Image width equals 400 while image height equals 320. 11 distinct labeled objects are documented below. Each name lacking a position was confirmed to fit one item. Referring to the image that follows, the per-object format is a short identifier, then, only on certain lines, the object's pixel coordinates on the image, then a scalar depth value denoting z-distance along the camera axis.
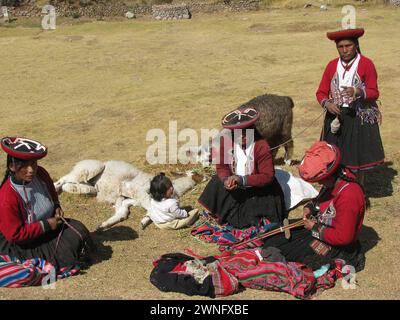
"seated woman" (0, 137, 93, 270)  5.09
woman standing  6.38
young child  6.52
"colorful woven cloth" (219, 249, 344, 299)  5.02
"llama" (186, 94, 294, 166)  8.77
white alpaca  7.51
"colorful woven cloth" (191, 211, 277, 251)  6.15
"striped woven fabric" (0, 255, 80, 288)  5.23
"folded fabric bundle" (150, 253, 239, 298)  5.06
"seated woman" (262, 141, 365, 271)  4.91
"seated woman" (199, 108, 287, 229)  6.08
